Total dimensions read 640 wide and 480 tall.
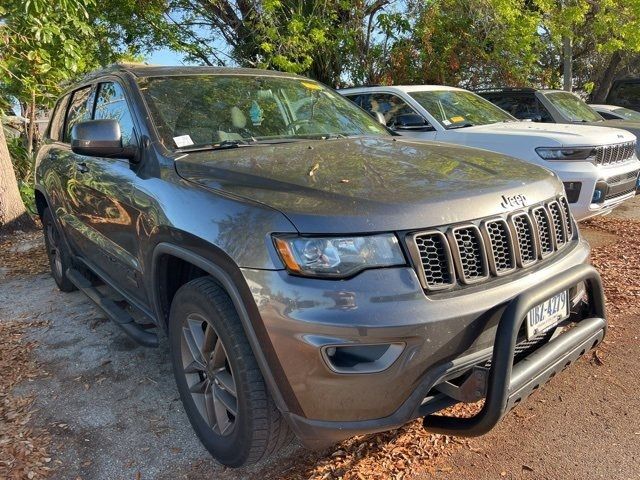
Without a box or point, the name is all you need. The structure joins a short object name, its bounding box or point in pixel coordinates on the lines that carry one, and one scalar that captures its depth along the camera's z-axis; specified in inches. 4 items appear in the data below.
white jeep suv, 212.7
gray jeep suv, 74.6
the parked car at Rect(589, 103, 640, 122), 427.2
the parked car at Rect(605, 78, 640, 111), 525.9
